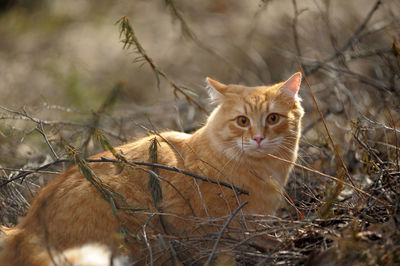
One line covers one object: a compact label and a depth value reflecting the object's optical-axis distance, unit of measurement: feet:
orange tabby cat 7.73
